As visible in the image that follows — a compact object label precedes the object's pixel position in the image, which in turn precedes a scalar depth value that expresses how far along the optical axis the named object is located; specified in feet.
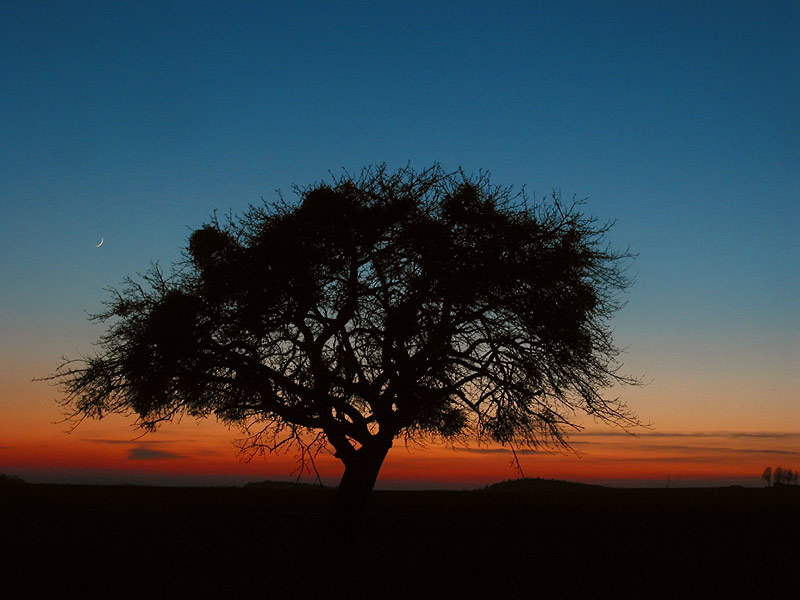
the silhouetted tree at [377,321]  54.44
